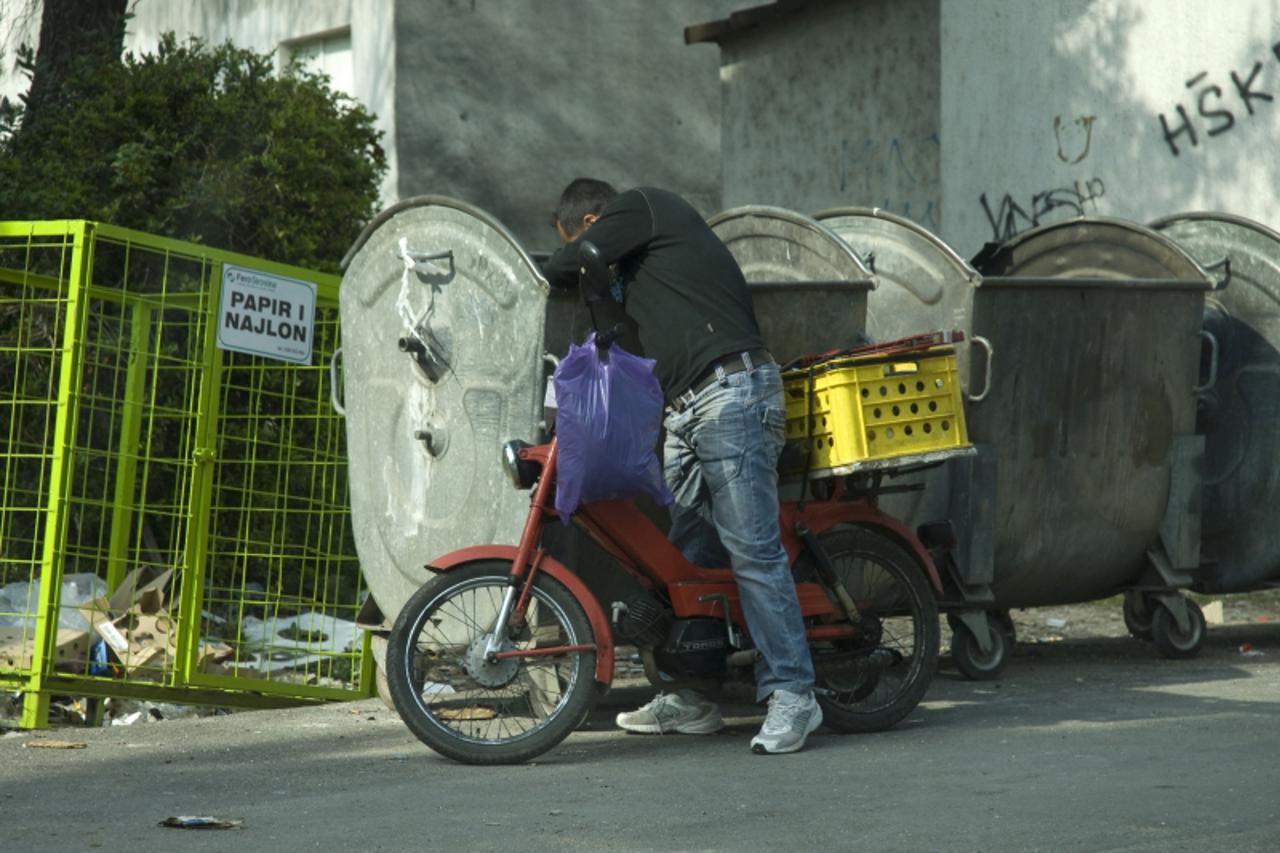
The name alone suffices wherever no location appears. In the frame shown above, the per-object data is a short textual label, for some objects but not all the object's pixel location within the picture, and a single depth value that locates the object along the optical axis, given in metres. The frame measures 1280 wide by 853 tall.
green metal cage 11.65
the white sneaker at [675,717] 10.59
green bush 15.11
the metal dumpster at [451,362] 10.65
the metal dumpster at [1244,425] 13.55
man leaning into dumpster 9.81
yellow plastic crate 10.06
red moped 9.65
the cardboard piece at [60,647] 11.90
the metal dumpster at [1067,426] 12.36
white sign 12.45
